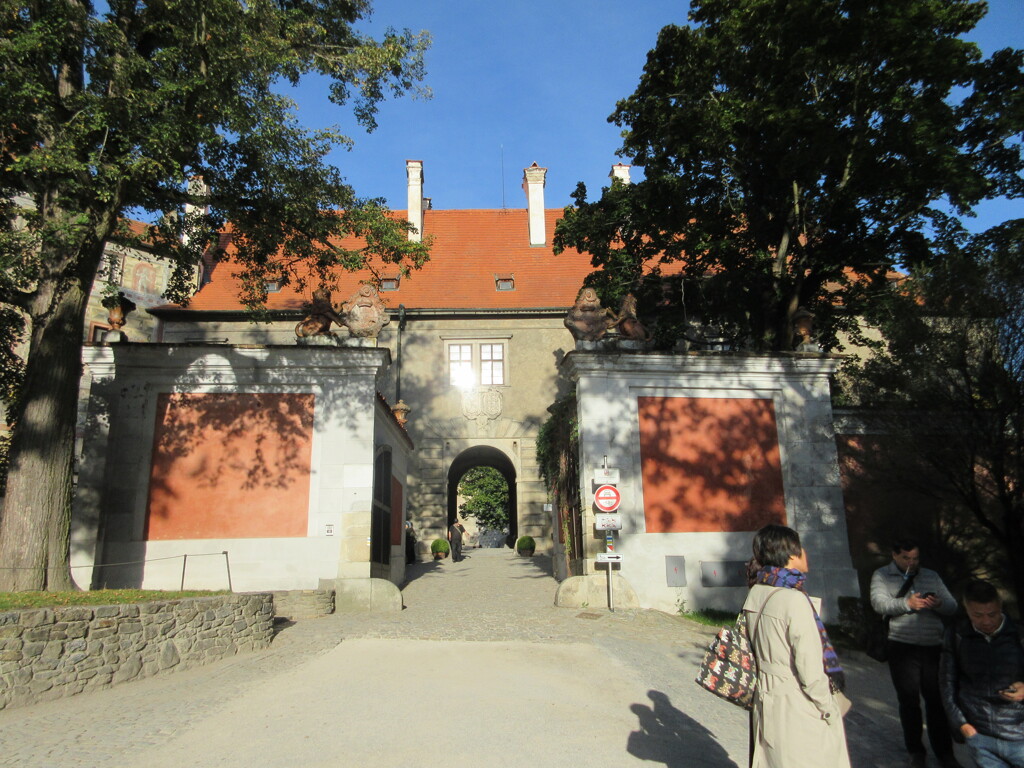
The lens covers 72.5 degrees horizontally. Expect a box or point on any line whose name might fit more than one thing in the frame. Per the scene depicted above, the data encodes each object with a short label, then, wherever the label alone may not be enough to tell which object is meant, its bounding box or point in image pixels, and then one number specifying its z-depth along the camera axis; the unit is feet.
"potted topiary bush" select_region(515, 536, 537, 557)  80.48
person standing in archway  77.56
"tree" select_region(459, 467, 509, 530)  191.62
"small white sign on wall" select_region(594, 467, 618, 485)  38.86
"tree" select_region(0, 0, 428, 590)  28.43
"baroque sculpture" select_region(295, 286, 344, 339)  41.29
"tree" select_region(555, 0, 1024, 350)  43.01
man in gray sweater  15.12
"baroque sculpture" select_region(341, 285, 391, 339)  41.34
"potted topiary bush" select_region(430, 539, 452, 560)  80.28
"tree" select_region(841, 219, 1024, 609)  36.91
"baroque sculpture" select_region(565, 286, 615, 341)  42.11
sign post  37.93
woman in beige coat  10.12
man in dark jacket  11.23
